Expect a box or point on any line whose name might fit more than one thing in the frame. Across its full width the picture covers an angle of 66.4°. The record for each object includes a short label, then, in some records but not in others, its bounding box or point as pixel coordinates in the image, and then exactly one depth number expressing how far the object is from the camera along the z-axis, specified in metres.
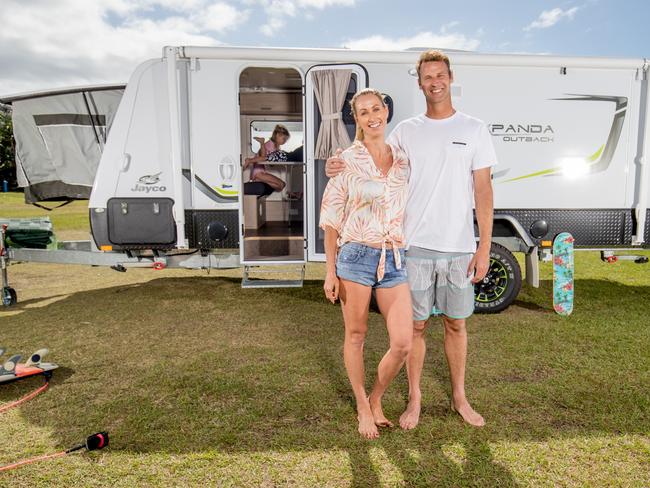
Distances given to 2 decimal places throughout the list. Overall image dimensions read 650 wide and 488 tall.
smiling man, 2.64
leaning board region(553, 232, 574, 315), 5.11
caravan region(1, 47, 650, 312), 4.95
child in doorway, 7.34
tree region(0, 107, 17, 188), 35.53
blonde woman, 2.57
